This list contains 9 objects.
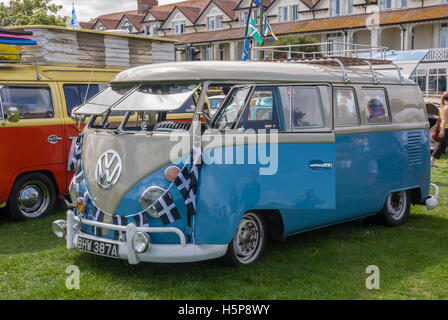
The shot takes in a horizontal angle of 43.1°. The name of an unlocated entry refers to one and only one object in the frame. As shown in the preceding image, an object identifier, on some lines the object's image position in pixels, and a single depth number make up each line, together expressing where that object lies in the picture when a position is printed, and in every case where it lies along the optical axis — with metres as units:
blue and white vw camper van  5.38
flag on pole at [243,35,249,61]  18.17
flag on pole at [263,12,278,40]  20.04
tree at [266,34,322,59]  36.34
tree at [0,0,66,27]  34.69
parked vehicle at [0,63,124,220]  7.95
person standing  12.85
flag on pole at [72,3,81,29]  20.91
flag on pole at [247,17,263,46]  19.53
